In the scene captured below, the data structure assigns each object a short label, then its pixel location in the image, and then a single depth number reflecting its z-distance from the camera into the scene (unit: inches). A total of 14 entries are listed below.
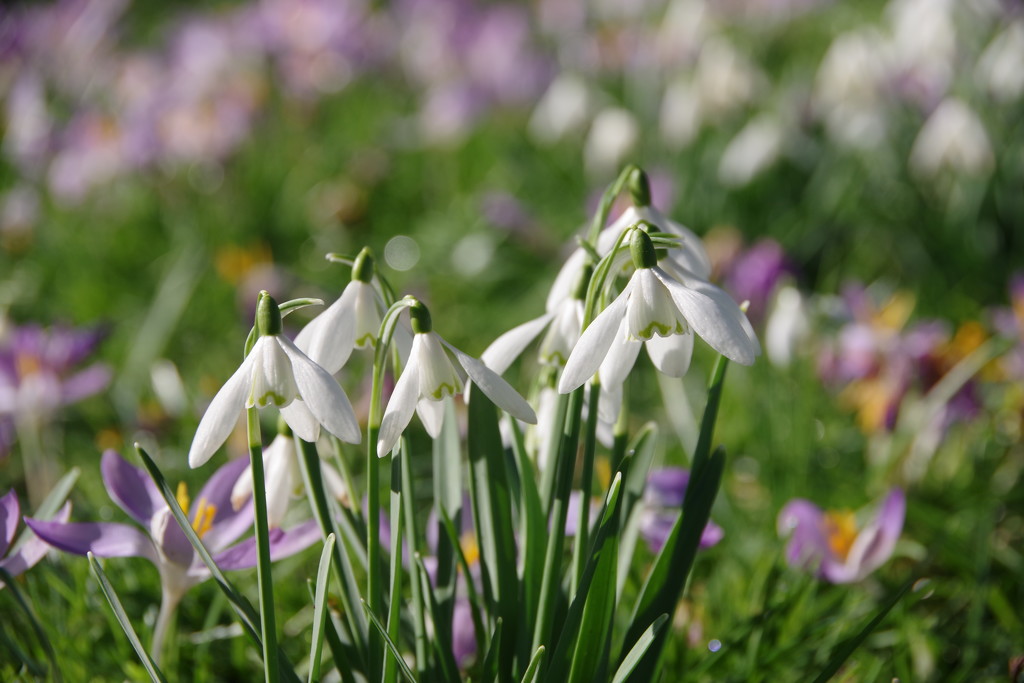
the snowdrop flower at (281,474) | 37.5
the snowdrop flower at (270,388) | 35.9
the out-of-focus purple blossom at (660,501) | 39.5
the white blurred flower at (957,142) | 62.8
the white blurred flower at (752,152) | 69.0
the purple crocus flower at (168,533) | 37.6
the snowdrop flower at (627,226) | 37.4
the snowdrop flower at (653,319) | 36.0
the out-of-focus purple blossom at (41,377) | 42.7
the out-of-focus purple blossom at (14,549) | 37.6
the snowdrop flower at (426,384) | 36.1
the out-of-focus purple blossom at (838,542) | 39.9
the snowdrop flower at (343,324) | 36.7
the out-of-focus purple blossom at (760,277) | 54.4
